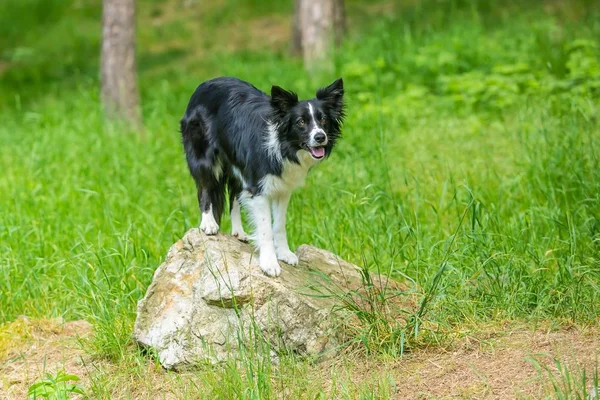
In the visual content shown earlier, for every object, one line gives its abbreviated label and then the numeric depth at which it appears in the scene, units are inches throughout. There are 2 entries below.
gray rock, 380.5
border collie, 378.6
